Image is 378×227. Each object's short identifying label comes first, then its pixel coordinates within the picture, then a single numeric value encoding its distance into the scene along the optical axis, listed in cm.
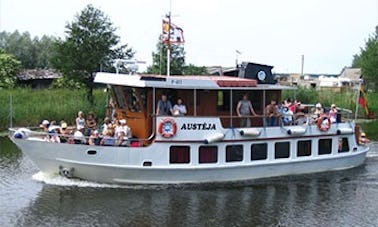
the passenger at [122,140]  2041
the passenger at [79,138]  2033
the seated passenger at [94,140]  2033
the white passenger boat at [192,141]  2039
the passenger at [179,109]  2100
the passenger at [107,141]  2036
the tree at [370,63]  6012
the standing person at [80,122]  2173
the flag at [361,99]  2712
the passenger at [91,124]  2216
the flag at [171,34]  2264
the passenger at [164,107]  2108
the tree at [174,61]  5181
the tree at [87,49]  4219
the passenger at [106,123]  2135
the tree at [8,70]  5397
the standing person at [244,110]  2228
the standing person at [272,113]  2267
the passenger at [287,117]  2313
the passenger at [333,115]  2442
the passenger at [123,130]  2064
